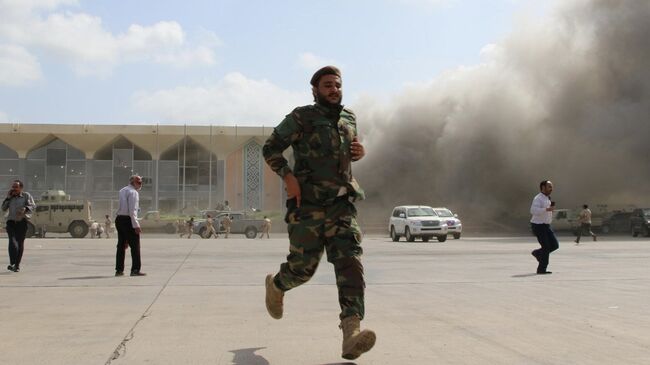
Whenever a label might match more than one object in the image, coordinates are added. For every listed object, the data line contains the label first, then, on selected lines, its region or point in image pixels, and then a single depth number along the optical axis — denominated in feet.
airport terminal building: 169.37
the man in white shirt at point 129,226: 27.63
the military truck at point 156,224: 126.82
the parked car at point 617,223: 116.47
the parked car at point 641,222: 90.12
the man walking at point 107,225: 108.53
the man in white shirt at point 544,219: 29.32
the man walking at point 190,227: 100.54
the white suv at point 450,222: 82.12
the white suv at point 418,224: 74.28
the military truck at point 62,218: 96.78
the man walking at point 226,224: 99.55
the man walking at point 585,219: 69.75
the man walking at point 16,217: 28.68
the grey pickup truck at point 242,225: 105.09
